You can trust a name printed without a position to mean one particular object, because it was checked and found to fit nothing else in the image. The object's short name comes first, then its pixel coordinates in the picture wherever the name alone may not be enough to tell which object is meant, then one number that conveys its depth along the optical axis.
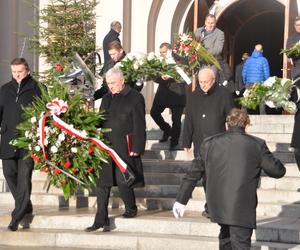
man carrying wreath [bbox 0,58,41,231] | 10.81
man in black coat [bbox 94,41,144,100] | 12.57
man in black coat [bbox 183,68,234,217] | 10.76
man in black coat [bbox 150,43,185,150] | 15.05
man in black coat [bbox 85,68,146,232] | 10.71
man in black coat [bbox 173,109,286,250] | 7.89
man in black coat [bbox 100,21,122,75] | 16.11
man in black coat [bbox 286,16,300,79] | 13.96
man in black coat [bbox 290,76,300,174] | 11.14
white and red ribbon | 10.58
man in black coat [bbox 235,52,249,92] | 21.55
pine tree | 23.41
